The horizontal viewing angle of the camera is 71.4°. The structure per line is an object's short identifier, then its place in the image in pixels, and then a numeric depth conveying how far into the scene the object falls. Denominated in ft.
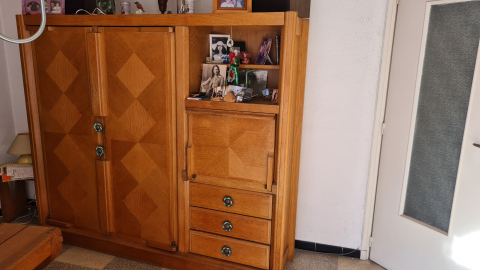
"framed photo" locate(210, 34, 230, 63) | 7.79
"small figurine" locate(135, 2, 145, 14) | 7.41
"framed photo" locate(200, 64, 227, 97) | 7.56
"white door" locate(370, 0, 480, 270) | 6.31
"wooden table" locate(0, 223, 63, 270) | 4.50
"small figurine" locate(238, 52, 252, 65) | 7.59
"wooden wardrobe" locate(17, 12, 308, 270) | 6.91
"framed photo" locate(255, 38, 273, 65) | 7.52
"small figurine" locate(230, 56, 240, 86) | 7.33
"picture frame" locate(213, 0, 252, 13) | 6.55
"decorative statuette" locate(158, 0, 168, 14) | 7.54
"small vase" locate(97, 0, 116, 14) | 7.83
